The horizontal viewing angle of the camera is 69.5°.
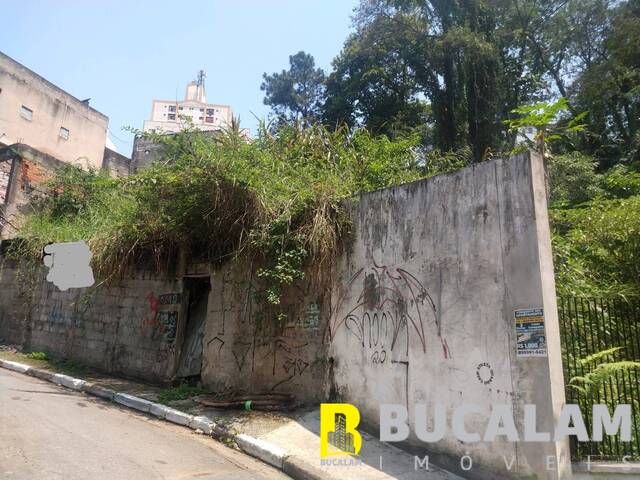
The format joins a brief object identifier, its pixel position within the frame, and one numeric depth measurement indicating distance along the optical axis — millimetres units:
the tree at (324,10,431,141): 19672
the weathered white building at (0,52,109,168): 23858
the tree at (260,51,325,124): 24609
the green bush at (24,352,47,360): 12034
